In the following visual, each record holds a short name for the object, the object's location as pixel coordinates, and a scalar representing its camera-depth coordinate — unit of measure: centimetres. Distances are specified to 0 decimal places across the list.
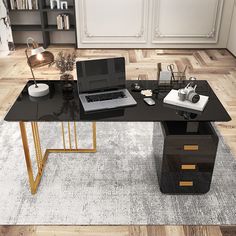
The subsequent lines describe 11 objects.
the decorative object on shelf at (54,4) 530
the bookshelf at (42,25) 542
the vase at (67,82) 241
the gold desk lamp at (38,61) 224
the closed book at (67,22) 541
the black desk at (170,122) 207
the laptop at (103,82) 225
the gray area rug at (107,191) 218
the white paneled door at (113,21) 536
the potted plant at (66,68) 241
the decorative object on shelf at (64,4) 534
